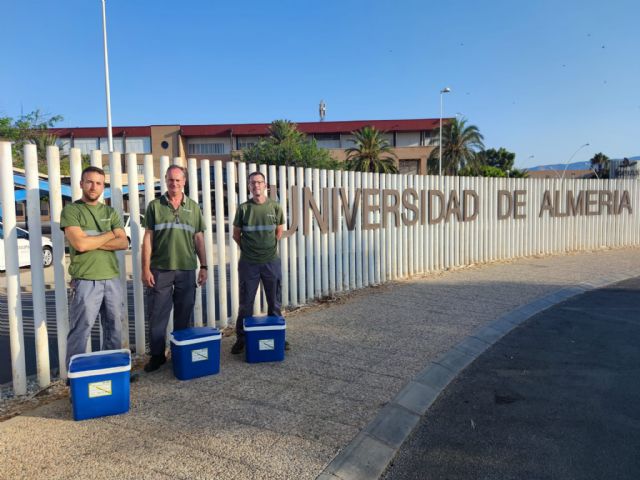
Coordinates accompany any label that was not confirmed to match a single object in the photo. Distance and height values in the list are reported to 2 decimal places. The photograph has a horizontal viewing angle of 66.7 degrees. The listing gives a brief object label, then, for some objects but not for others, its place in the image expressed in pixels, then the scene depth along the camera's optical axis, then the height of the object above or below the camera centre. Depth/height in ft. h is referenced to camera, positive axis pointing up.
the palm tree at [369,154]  147.95 +12.93
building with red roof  161.68 +21.31
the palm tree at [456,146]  161.58 +16.36
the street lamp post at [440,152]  142.31 +12.72
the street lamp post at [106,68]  69.15 +19.19
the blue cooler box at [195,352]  14.33 -4.52
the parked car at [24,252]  37.96 -3.80
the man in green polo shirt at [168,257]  14.85 -1.70
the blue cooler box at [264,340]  15.85 -4.61
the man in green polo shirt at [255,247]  17.33 -1.71
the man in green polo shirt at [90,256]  12.97 -1.45
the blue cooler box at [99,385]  11.70 -4.45
